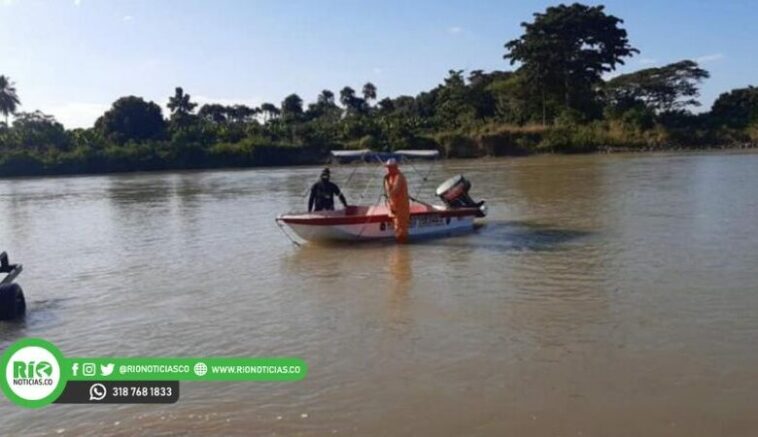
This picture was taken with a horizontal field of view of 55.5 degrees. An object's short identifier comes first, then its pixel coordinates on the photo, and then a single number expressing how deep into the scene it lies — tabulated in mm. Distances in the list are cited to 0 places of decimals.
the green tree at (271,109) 91250
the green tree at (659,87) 63438
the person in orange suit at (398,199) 14258
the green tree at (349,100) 92312
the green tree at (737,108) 61156
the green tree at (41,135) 63509
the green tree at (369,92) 98625
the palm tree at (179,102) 76000
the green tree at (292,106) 84350
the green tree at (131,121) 66438
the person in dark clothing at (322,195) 15023
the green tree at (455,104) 66188
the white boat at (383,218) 14367
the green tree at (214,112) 92875
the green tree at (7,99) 75812
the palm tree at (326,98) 92788
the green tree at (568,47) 57344
